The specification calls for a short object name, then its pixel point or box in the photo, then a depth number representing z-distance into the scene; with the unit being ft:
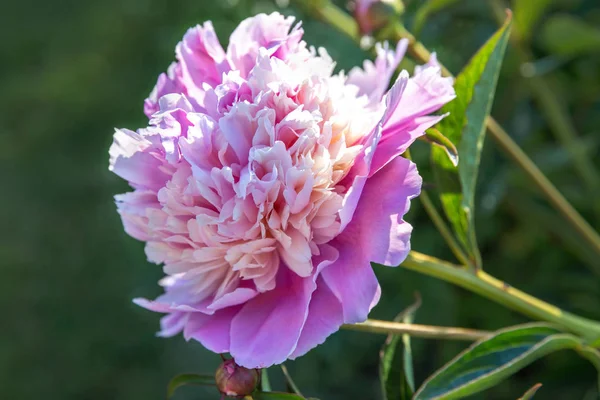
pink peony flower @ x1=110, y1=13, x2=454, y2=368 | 1.82
